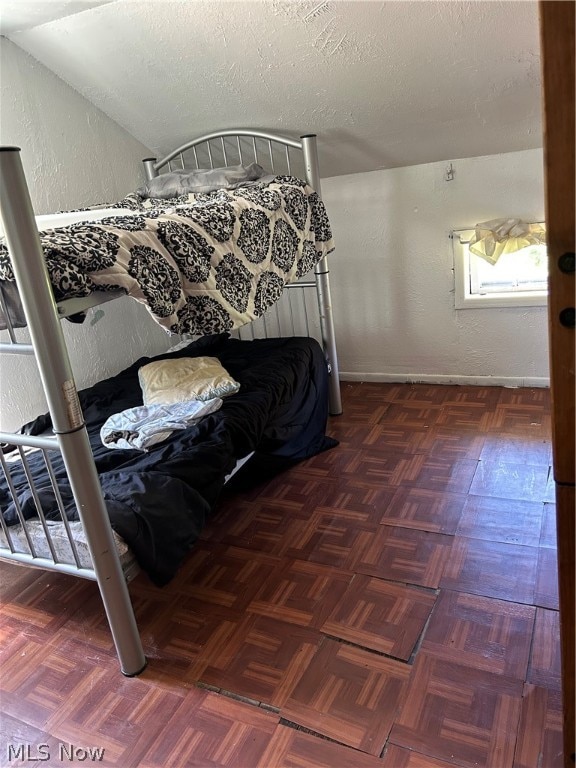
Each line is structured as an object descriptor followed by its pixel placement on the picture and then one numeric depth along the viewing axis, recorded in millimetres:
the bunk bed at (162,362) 1407
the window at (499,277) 3035
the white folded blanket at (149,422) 2101
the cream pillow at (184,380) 2420
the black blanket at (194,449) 1749
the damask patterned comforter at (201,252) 1535
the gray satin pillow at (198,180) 2734
